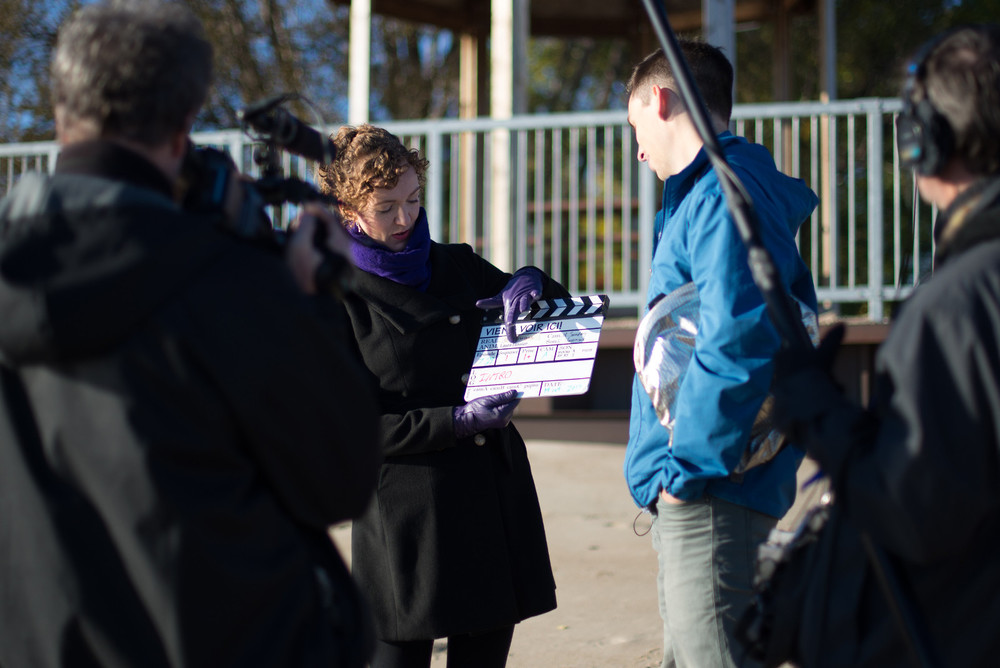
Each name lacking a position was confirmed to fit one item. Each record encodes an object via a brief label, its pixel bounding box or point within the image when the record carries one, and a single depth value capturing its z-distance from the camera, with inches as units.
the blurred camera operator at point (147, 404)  63.7
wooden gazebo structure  384.5
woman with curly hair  124.6
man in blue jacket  102.3
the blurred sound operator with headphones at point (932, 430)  66.4
